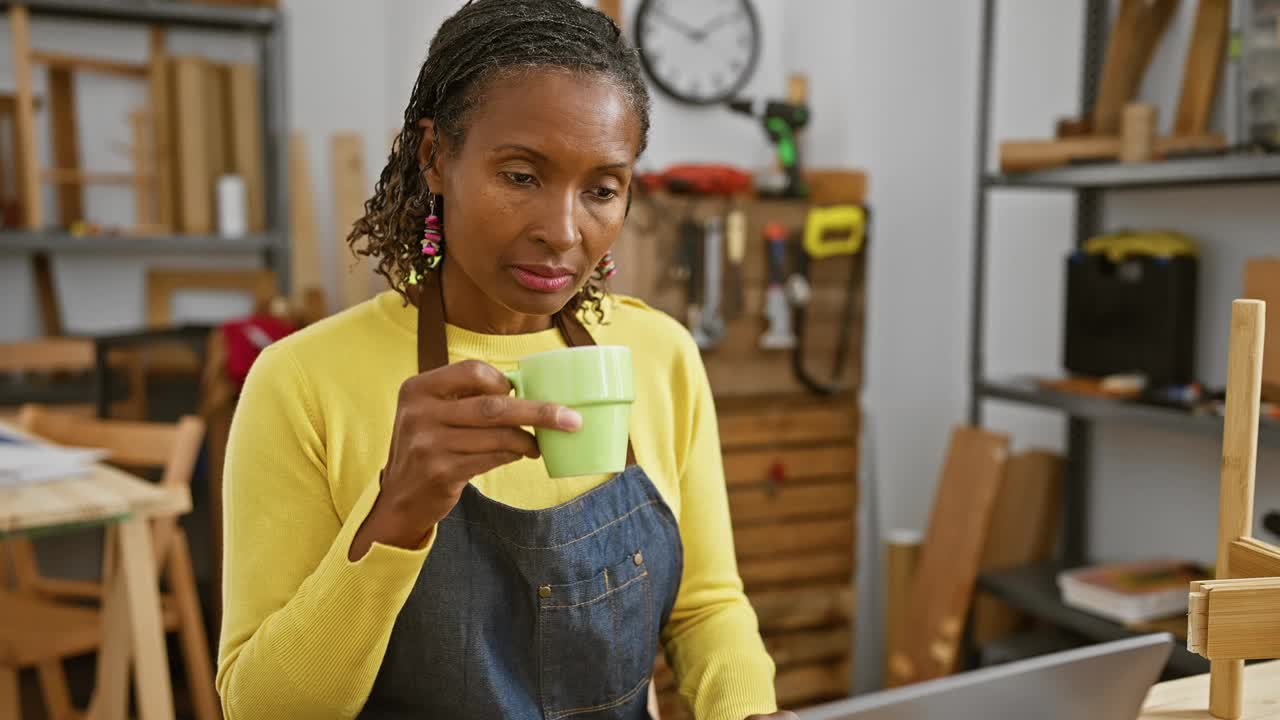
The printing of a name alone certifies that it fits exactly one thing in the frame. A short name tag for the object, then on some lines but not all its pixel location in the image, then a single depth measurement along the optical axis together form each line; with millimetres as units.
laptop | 695
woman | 896
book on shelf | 2320
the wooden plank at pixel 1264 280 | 1870
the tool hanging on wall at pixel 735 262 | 2908
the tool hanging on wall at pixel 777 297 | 2957
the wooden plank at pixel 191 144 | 3434
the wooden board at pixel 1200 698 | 939
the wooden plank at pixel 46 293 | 3525
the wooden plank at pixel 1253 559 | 840
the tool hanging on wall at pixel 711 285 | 2893
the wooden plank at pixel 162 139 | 3441
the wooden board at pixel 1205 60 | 2389
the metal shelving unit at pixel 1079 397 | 2166
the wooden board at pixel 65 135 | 3490
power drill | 3049
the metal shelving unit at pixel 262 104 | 3350
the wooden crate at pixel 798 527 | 2961
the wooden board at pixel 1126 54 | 2572
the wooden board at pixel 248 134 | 3525
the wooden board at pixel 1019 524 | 2781
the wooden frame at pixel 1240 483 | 871
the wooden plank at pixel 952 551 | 2713
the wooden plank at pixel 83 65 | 3414
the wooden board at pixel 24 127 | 3252
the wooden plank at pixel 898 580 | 2984
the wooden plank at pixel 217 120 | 3500
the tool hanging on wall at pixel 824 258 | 2980
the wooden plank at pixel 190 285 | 3670
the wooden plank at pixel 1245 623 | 694
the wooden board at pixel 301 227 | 3674
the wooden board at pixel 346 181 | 3688
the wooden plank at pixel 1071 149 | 2291
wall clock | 3244
